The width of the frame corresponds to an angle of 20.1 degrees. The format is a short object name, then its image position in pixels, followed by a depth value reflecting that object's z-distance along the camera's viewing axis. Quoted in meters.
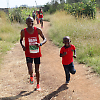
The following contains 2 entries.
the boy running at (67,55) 7.47
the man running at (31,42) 7.08
